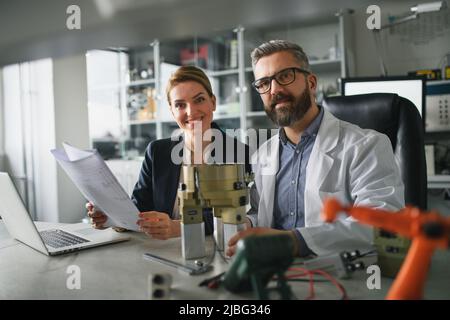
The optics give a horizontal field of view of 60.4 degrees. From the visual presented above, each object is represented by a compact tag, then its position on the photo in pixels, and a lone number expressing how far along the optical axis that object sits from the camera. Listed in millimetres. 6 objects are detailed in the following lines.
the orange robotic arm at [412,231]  444
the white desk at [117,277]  721
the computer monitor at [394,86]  2639
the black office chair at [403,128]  1358
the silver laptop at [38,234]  993
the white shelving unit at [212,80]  3350
